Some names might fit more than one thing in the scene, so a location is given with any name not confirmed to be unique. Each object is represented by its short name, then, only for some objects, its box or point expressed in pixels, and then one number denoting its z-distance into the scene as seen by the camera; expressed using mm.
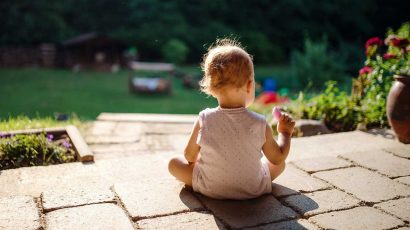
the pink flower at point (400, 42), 3662
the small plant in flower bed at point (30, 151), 2959
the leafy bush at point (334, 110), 4188
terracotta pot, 3191
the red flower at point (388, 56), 3906
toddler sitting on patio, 1944
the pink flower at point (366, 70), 4324
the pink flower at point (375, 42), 4281
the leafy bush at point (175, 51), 17344
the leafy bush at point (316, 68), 13820
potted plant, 3211
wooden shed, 16297
